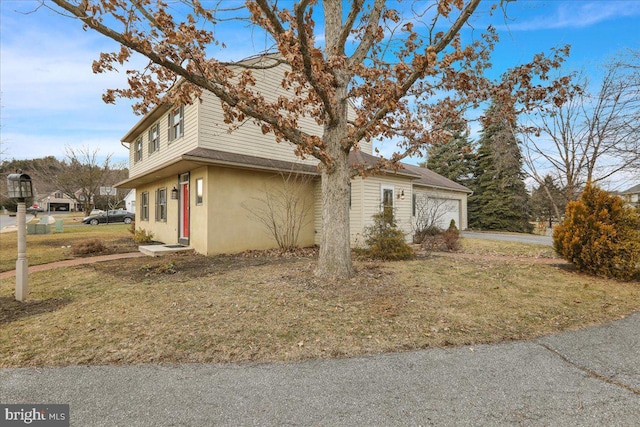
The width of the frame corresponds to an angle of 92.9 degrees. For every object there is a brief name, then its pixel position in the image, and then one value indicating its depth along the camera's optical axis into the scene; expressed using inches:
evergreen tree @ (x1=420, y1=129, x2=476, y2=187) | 1004.6
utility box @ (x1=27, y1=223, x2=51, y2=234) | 686.5
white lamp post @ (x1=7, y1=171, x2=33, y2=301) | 190.4
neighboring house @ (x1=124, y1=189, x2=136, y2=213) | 1709.5
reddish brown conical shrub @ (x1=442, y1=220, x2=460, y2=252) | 434.6
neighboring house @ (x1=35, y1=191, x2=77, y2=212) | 2191.2
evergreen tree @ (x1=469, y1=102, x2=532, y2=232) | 908.0
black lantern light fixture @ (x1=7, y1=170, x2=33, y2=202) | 194.5
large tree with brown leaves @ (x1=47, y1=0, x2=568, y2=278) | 170.7
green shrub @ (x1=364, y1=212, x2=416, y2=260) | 340.8
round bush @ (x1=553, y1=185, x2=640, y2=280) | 241.3
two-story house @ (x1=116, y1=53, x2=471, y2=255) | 371.6
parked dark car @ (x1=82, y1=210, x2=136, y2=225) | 1070.9
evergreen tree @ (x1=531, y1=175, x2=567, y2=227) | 983.6
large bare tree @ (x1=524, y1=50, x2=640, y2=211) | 323.9
